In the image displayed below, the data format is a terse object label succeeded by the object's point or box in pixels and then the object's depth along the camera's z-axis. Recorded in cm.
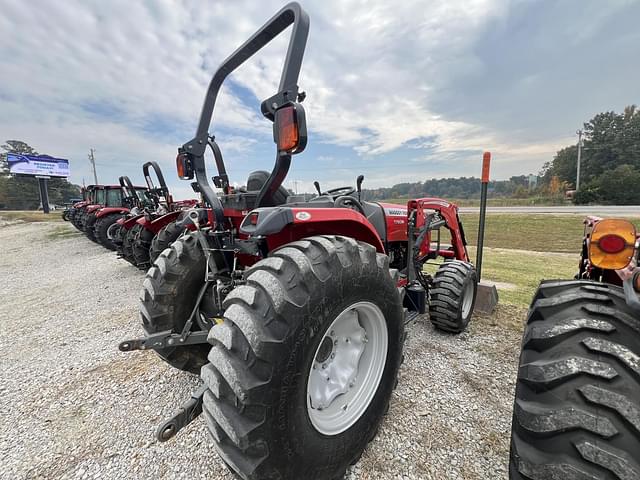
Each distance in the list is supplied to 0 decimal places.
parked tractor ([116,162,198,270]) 581
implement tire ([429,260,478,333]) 306
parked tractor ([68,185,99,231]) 1351
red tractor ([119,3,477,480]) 119
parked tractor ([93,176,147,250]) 917
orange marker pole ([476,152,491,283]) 386
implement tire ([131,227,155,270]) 595
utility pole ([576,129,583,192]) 3795
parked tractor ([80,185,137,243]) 1148
